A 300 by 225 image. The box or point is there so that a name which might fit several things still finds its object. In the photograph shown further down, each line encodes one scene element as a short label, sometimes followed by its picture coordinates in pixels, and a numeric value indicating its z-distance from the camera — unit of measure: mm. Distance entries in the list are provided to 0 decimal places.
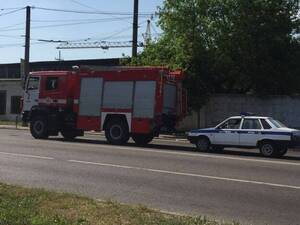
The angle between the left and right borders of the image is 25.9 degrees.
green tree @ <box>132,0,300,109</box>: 34000
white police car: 21141
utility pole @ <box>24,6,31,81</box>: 45038
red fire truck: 24922
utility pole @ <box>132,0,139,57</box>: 39053
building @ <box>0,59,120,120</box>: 52719
